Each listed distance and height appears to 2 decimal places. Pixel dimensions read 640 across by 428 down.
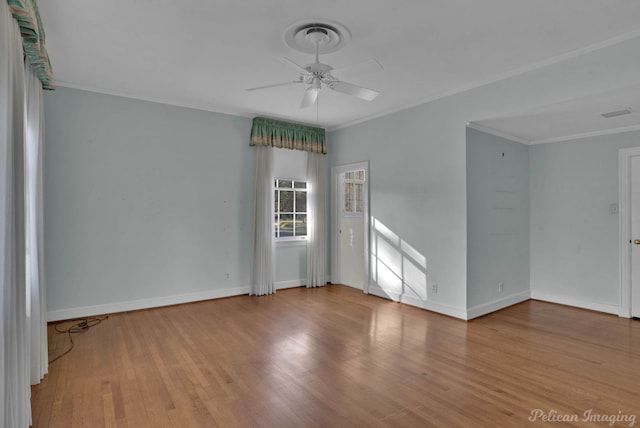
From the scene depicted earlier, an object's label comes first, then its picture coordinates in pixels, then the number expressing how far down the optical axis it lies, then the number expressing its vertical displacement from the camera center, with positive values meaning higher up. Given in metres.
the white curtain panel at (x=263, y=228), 5.52 -0.27
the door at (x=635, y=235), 4.36 -0.33
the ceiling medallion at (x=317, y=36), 2.84 +1.50
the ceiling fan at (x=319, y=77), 2.89 +1.17
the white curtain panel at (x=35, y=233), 2.67 -0.17
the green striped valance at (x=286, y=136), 5.56 +1.27
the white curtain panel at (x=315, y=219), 6.14 -0.15
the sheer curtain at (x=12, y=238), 1.66 -0.13
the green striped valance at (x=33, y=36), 2.07 +1.20
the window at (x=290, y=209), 5.97 +0.03
